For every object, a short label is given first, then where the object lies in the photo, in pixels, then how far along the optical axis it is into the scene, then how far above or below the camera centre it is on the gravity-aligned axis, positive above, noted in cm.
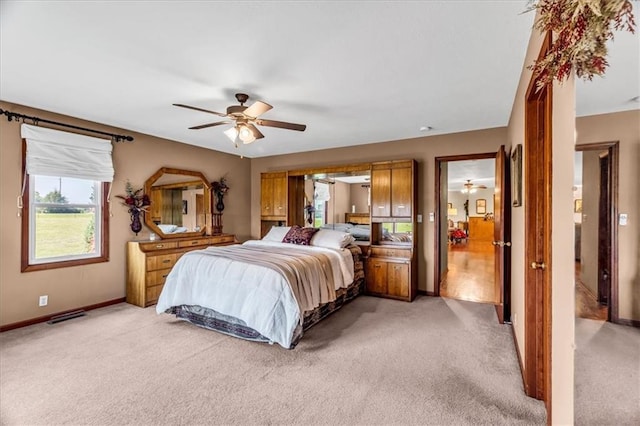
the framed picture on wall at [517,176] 257 +33
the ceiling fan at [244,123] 304 +92
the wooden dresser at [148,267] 426 -76
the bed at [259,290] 295 -81
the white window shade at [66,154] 358 +73
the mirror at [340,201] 539 +22
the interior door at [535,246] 208 -23
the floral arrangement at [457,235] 1102 -75
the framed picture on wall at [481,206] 1251 +31
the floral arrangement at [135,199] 445 +20
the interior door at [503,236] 343 -25
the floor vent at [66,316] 363 -124
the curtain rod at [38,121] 342 +108
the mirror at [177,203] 482 +17
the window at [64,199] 360 +17
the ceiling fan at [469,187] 1022 +95
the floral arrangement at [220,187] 580 +49
